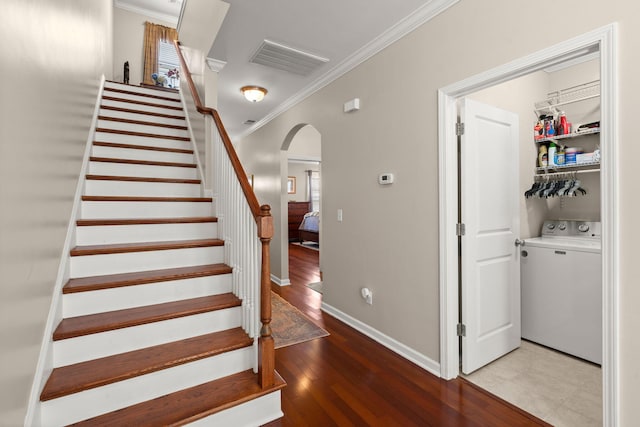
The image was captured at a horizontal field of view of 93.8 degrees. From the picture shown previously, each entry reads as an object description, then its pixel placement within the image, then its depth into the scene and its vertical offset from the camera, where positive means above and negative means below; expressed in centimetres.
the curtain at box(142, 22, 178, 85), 586 +321
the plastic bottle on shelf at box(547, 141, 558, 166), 287 +51
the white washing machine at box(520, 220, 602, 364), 235 -70
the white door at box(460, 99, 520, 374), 219 -21
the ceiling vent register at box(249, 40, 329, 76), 276 +149
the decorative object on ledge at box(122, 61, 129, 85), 548 +252
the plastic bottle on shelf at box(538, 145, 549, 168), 294 +48
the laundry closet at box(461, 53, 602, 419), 241 +0
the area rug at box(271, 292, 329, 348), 280 -121
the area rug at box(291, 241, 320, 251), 814 -102
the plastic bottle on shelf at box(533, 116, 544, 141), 298 +77
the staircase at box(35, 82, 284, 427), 151 -64
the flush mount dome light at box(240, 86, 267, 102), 367 +145
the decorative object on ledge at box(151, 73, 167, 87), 573 +253
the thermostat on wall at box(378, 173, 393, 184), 259 +26
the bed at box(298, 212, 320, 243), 816 -54
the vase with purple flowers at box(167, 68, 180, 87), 618 +281
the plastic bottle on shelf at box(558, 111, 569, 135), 283 +76
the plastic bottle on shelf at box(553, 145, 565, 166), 282 +45
